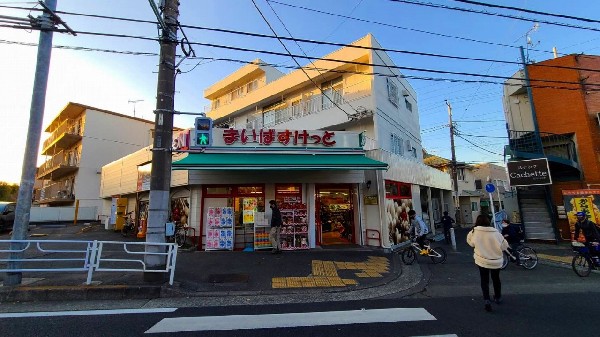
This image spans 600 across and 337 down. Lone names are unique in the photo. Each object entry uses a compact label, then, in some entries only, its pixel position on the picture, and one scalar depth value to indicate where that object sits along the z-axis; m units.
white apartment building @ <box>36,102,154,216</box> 26.81
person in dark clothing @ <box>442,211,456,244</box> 15.22
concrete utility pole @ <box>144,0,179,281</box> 6.66
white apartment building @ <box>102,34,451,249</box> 11.40
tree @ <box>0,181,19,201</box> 49.35
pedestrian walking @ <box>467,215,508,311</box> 5.21
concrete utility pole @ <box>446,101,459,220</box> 23.25
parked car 17.84
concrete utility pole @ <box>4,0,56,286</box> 6.38
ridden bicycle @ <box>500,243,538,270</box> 9.11
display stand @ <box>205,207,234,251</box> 11.32
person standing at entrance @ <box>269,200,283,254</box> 10.74
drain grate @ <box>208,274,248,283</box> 7.02
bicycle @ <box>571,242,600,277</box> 8.08
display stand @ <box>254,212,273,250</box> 11.36
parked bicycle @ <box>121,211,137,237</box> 16.78
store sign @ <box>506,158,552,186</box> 15.28
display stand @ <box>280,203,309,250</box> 11.52
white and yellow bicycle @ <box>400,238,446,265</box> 9.84
